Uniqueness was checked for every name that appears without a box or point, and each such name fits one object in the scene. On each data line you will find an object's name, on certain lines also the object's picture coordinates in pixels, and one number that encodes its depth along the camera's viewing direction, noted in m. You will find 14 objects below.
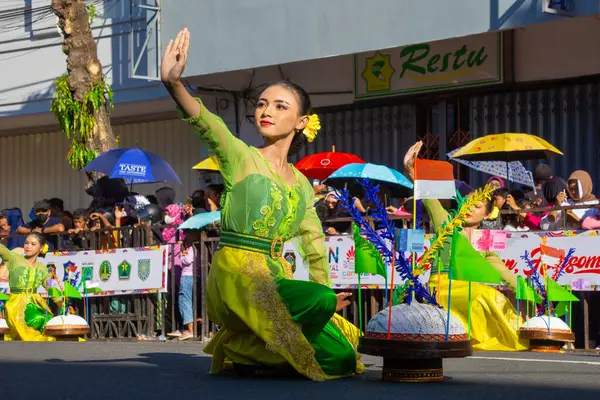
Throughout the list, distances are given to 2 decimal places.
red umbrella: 15.57
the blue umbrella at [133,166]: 16.28
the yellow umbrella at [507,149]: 13.22
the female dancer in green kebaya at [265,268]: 6.76
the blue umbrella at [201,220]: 13.88
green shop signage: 16.56
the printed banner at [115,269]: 14.49
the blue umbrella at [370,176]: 13.59
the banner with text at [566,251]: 11.15
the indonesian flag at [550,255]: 11.37
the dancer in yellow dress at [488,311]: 11.20
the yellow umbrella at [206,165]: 15.95
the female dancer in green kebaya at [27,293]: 14.70
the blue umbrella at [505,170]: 14.26
